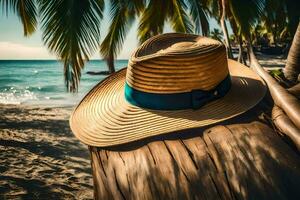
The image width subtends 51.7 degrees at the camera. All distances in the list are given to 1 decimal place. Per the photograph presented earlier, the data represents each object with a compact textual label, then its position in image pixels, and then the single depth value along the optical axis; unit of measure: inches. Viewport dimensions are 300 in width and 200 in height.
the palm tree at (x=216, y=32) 1197.1
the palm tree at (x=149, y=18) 227.8
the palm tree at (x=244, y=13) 163.2
